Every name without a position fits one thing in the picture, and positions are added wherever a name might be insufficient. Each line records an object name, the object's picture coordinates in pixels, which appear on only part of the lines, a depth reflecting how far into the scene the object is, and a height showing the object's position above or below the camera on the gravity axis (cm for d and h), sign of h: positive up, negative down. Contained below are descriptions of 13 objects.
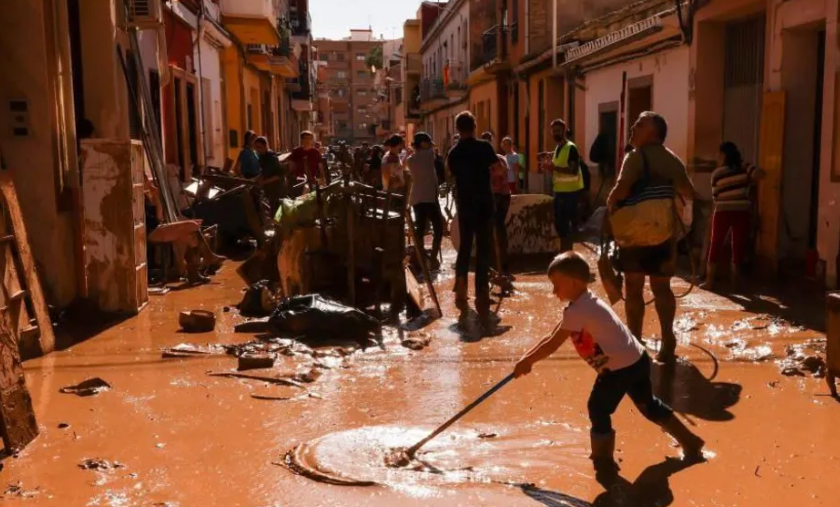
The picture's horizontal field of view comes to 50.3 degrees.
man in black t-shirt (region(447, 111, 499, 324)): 775 -42
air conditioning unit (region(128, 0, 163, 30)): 1024 +165
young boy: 393 -91
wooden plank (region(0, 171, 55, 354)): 609 -74
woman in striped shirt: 863 -53
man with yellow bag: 577 -32
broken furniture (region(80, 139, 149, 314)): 749 -55
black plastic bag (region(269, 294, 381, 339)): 668 -124
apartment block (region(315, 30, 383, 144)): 10450 +792
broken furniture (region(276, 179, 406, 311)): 770 -78
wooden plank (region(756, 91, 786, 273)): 924 -25
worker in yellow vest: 1055 -34
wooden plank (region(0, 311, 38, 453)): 421 -116
